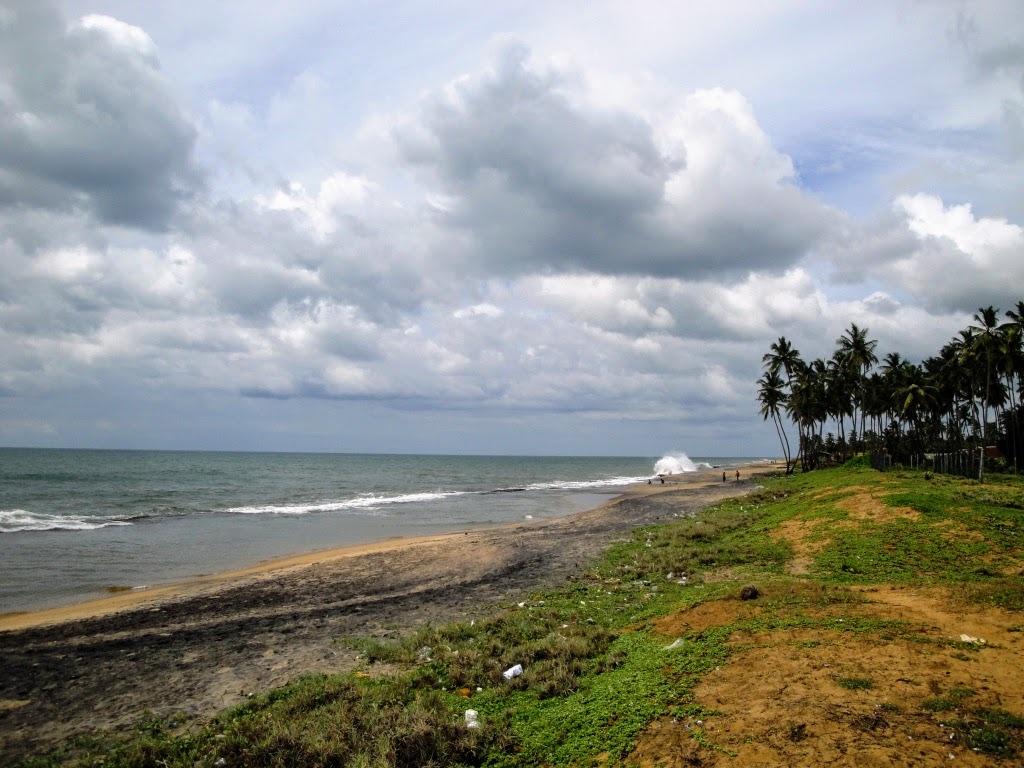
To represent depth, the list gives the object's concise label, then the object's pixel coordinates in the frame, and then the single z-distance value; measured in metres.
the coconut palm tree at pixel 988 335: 46.59
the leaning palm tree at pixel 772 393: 75.06
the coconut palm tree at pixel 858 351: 65.44
